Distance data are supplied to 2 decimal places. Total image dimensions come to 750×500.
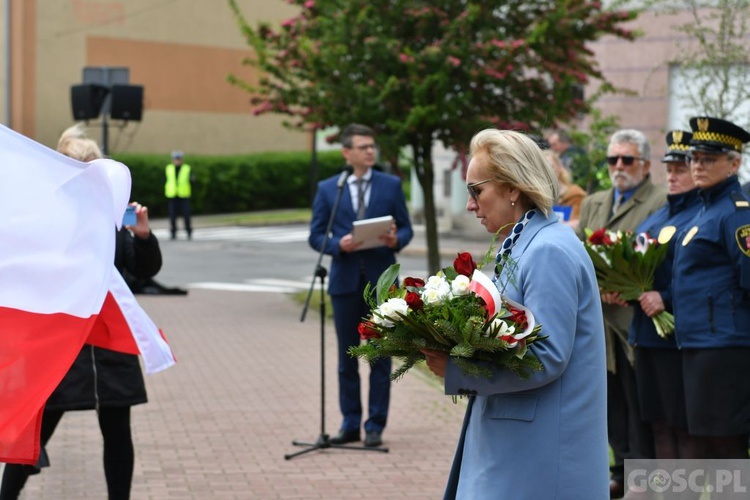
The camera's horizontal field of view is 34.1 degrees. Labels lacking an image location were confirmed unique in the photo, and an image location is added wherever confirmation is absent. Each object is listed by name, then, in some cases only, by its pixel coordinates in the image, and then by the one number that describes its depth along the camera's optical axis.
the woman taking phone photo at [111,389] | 5.82
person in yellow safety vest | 29.83
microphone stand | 8.30
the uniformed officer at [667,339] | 6.66
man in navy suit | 8.43
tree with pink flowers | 14.77
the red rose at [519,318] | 3.70
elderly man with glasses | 7.25
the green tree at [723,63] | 11.30
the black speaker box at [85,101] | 20.17
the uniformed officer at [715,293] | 6.16
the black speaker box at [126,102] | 20.66
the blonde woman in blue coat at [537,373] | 3.78
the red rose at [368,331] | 3.98
